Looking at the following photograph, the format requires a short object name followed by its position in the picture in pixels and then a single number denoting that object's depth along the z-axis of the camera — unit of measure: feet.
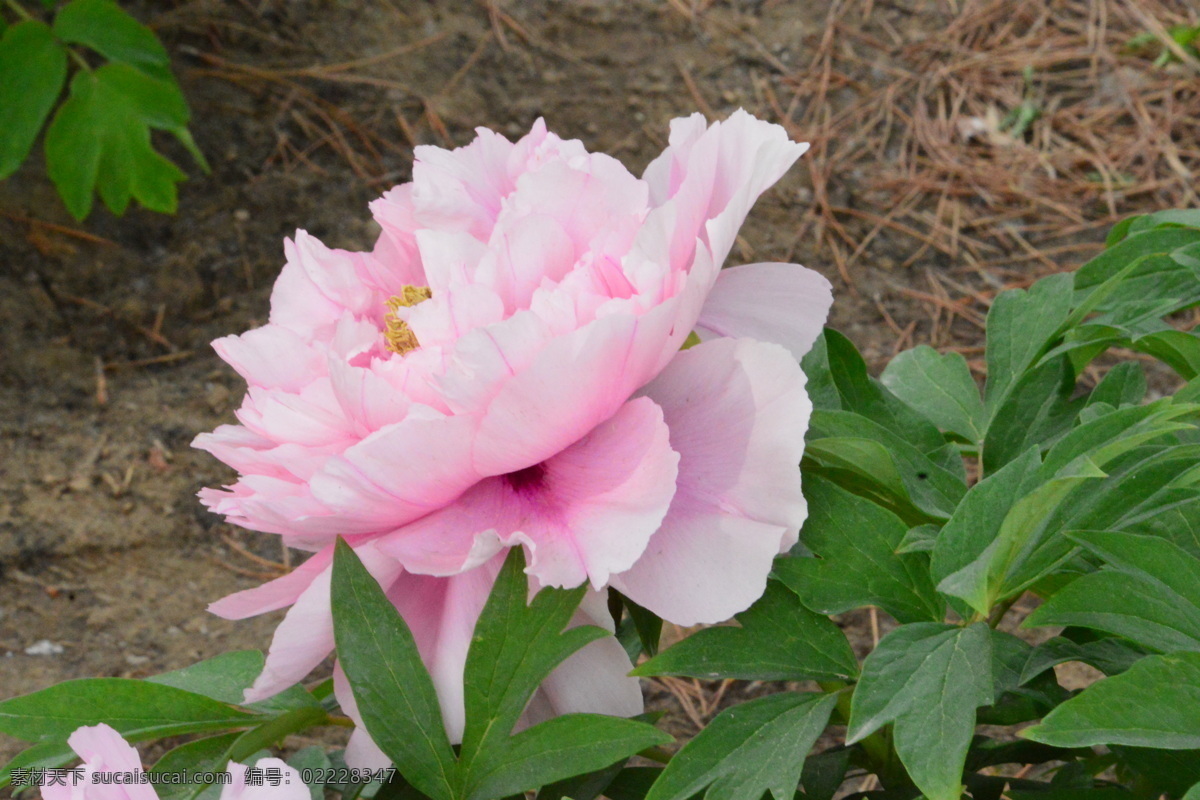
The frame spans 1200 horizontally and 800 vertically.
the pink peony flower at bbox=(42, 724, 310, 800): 2.87
